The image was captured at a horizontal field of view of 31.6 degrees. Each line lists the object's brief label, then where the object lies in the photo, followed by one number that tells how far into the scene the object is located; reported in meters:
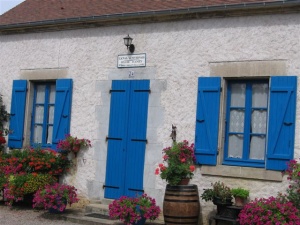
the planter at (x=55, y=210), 9.64
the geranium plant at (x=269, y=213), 7.47
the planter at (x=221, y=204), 8.33
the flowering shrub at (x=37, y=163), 10.57
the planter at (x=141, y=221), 8.67
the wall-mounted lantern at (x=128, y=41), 10.07
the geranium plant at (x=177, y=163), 8.66
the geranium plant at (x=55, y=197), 9.50
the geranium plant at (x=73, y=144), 10.57
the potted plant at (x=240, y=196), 8.34
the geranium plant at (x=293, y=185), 7.90
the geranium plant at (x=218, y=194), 8.34
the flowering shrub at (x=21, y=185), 10.04
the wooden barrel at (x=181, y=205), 8.41
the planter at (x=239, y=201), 8.36
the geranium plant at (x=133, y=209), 8.50
